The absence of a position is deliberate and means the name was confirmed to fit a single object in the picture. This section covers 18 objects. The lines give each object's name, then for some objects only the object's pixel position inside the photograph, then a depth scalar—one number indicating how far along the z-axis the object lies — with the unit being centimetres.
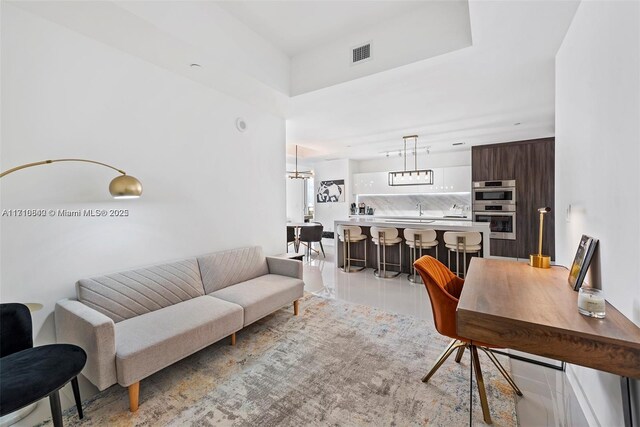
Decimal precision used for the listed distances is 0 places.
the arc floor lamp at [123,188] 216
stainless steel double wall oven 625
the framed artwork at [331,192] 861
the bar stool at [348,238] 541
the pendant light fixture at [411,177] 589
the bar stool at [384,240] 501
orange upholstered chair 182
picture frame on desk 164
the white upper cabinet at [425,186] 689
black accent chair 137
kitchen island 446
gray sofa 183
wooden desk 111
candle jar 129
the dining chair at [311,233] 647
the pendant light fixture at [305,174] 808
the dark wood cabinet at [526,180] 594
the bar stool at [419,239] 463
